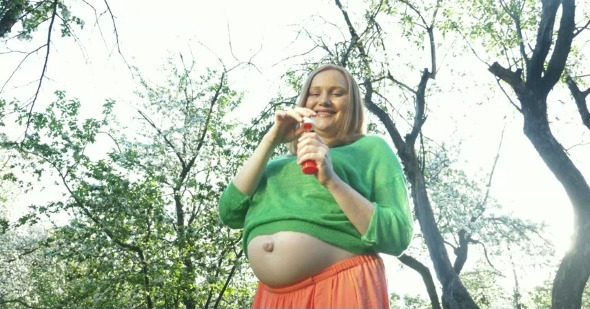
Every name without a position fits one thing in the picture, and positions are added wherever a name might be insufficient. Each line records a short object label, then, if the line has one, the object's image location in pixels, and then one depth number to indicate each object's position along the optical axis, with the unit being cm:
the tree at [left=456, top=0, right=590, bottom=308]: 708
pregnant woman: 160
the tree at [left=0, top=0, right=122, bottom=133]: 353
